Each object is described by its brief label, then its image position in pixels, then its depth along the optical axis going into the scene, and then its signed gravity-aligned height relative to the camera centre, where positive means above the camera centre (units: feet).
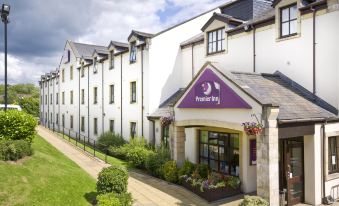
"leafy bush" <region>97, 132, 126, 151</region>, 79.91 -9.34
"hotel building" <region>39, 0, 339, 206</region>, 39.70 +2.02
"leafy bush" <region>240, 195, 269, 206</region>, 34.96 -10.99
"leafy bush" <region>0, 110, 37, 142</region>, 43.70 -2.87
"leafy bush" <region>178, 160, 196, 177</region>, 51.59 -10.77
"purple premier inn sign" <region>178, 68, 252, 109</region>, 40.26 +1.40
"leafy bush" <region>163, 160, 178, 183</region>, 53.03 -11.52
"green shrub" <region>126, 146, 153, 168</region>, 63.72 -10.53
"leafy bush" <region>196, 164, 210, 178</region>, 50.90 -10.80
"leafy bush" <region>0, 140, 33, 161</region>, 39.53 -5.73
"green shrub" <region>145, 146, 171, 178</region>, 58.39 -10.61
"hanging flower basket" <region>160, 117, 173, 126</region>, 54.60 -2.85
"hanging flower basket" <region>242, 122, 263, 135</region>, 36.32 -2.76
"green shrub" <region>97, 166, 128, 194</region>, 38.68 -9.57
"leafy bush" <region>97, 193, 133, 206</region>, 35.35 -11.11
